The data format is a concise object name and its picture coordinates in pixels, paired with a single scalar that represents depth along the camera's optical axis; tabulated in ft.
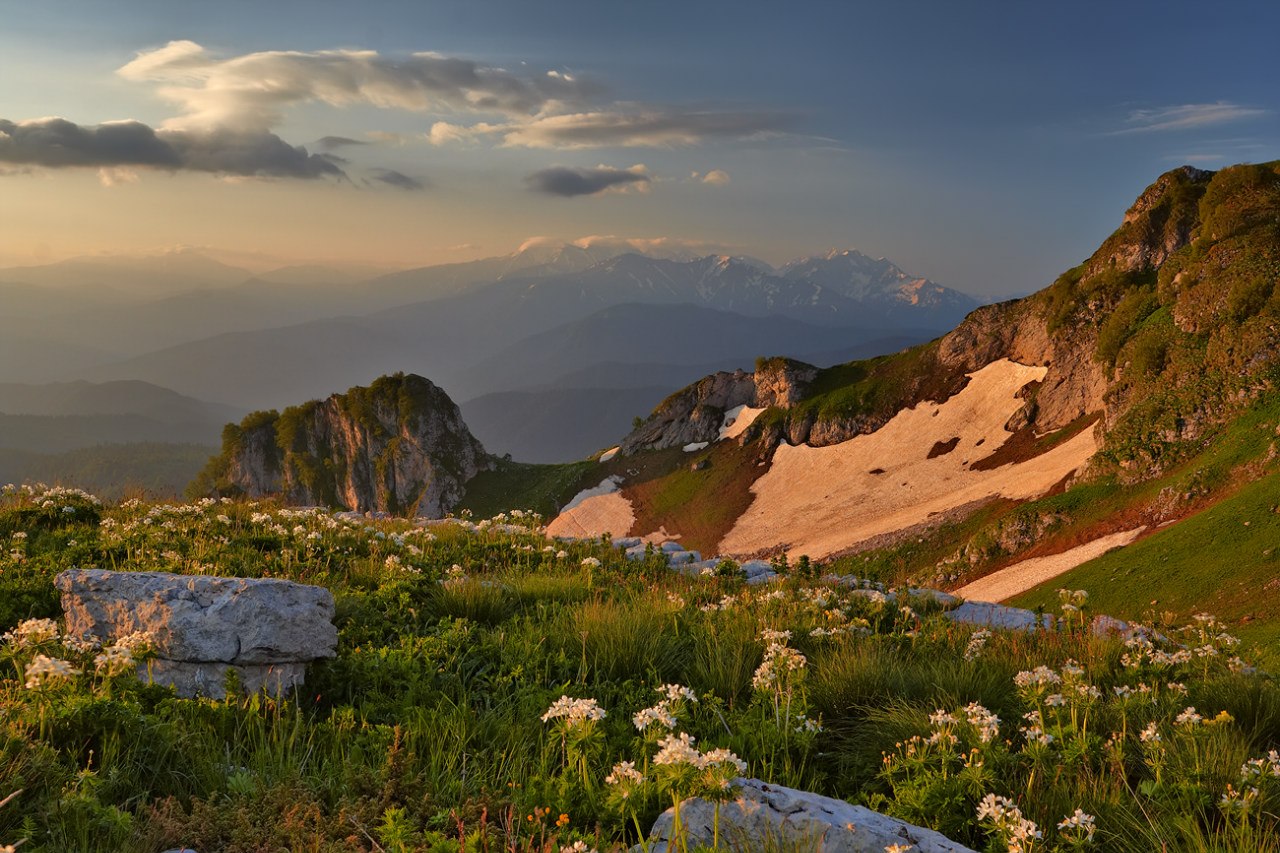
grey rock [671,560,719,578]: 44.93
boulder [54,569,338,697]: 21.67
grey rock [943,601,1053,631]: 35.88
